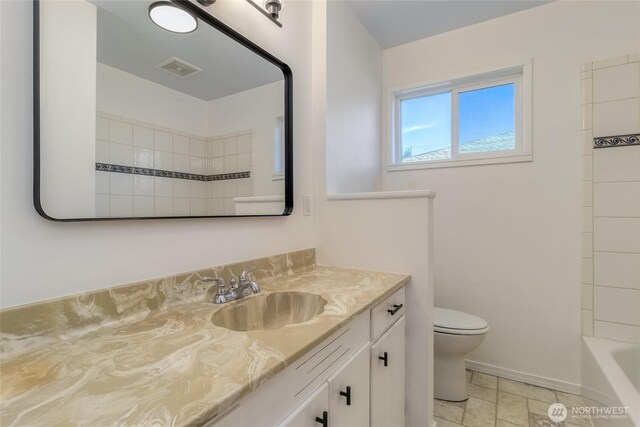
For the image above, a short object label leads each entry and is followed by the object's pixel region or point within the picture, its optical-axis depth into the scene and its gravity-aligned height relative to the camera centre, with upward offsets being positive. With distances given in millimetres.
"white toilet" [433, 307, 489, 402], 1729 -826
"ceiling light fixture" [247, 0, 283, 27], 1375 +964
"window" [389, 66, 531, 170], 2148 +716
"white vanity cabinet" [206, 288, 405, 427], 632 -492
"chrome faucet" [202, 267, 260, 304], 1091 -300
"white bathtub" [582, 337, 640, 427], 1294 -846
